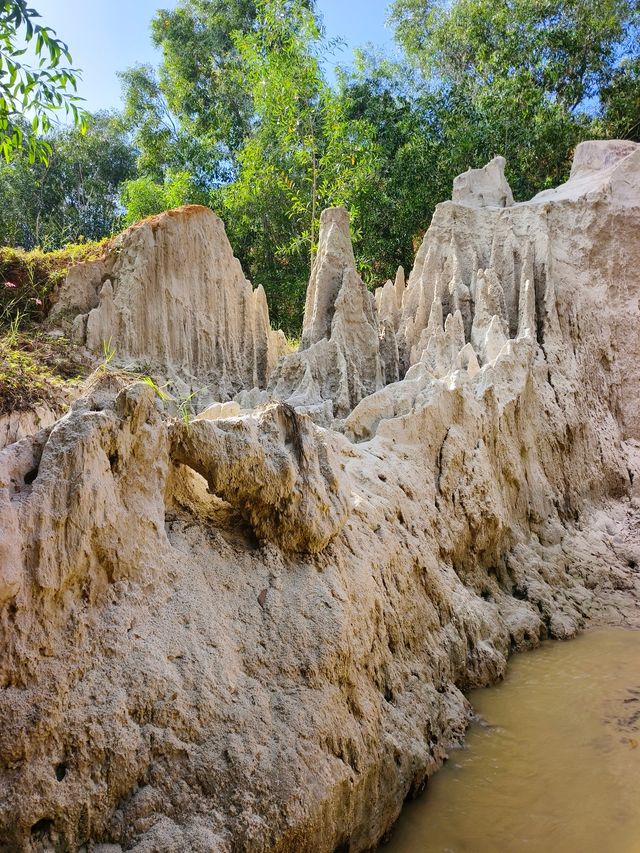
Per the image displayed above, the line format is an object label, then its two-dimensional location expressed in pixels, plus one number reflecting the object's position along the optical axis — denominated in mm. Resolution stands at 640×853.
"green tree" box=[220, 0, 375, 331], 14148
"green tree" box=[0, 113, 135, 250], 22438
